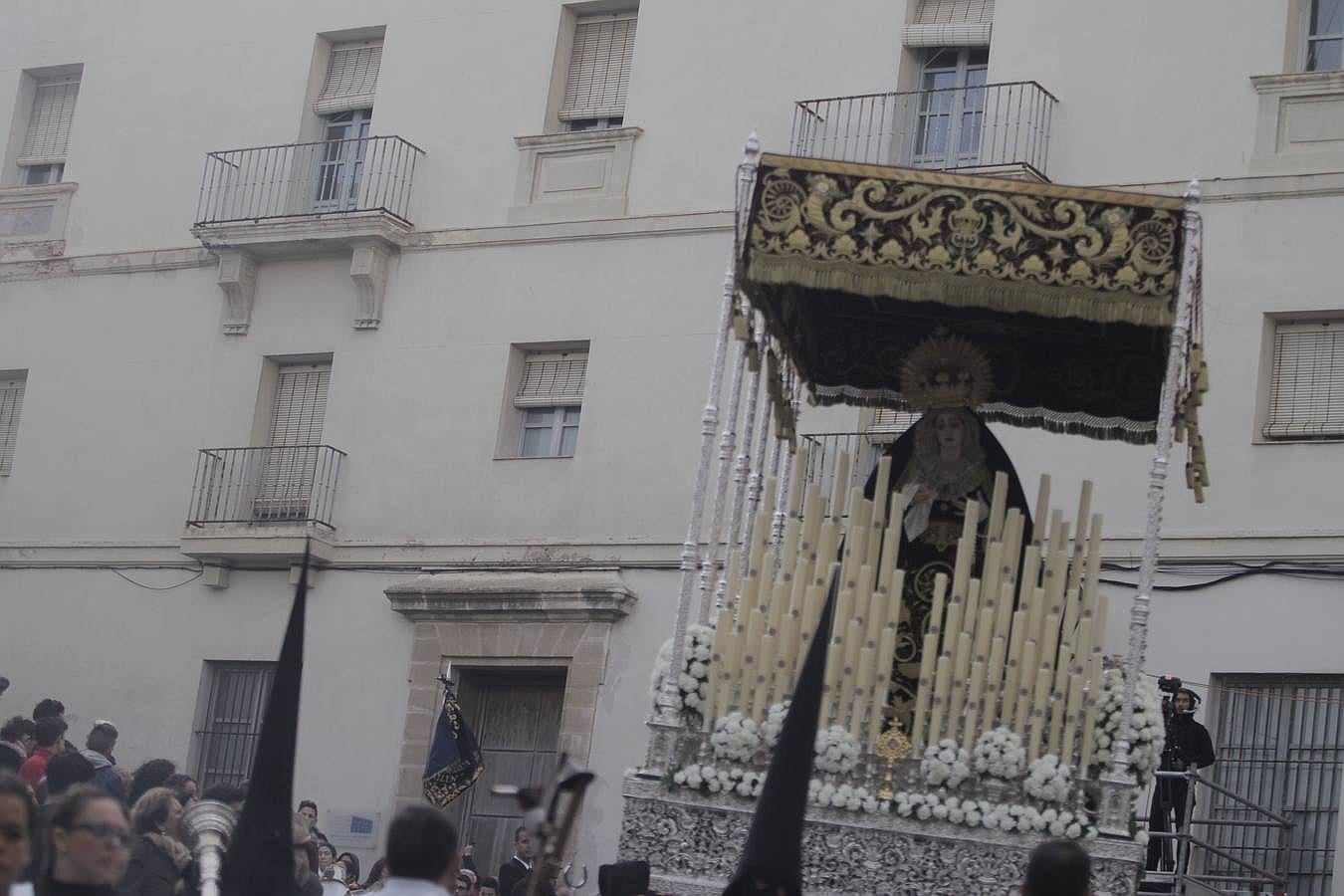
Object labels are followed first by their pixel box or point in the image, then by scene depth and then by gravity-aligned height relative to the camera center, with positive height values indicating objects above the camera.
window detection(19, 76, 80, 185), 23.27 +5.62
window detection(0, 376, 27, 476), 22.52 +2.80
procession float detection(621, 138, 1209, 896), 10.82 +0.98
